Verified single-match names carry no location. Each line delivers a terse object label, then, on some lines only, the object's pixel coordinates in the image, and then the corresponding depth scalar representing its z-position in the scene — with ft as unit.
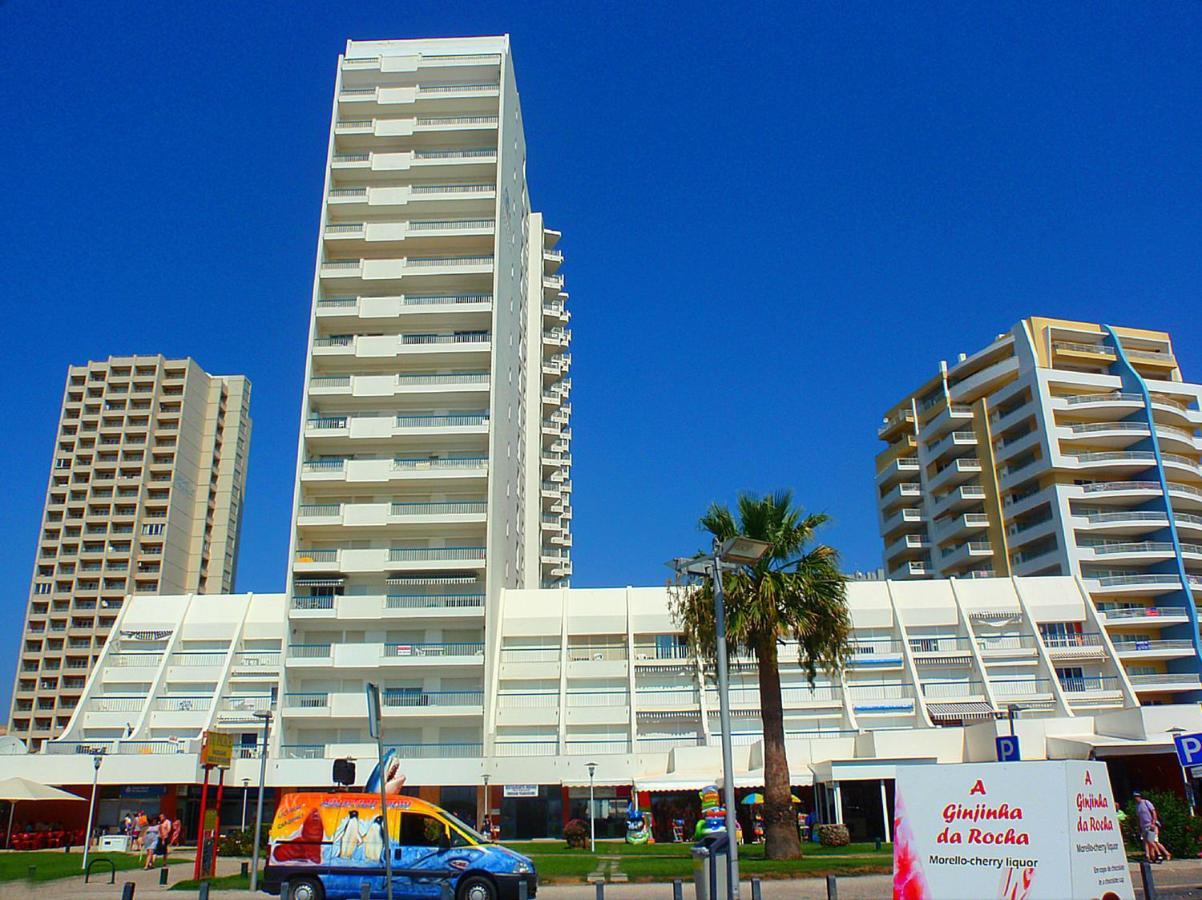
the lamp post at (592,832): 113.87
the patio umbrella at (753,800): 117.70
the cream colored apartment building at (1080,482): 209.67
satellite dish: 147.13
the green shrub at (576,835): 119.14
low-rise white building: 131.34
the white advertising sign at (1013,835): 28.58
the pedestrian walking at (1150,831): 76.54
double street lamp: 51.75
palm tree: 87.10
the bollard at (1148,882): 48.21
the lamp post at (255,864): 74.08
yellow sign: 85.46
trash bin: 47.65
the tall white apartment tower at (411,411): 158.51
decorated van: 60.90
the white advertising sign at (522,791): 139.64
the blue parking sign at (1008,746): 67.51
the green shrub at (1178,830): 82.69
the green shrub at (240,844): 109.80
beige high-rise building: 324.39
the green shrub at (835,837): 102.53
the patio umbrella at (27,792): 113.29
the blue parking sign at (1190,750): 56.88
